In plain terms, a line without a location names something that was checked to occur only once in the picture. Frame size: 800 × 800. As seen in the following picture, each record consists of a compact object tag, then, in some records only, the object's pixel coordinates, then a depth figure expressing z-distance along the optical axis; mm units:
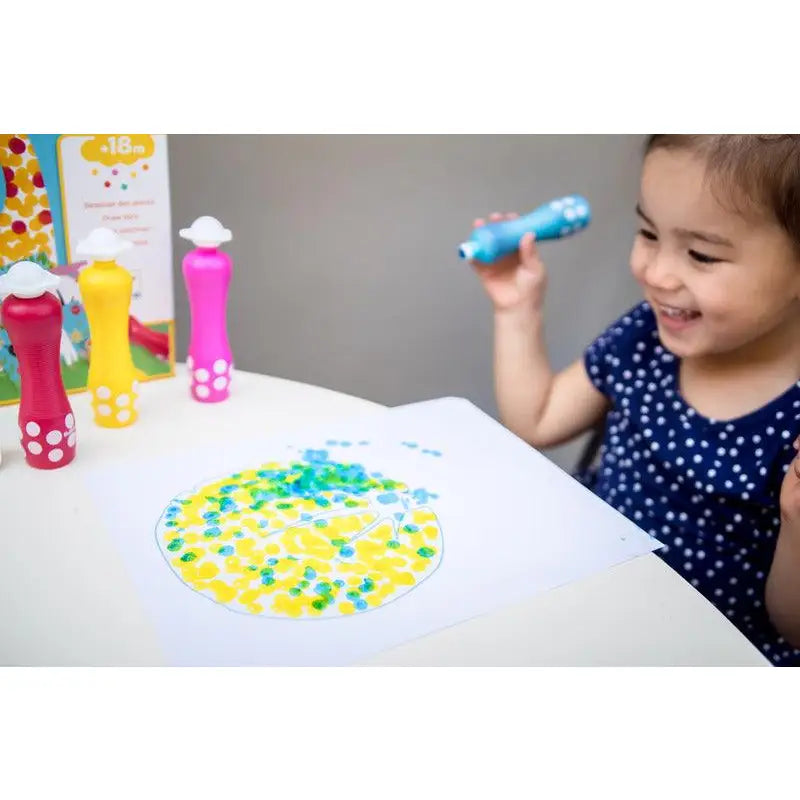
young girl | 573
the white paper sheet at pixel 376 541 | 415
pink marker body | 626
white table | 403
